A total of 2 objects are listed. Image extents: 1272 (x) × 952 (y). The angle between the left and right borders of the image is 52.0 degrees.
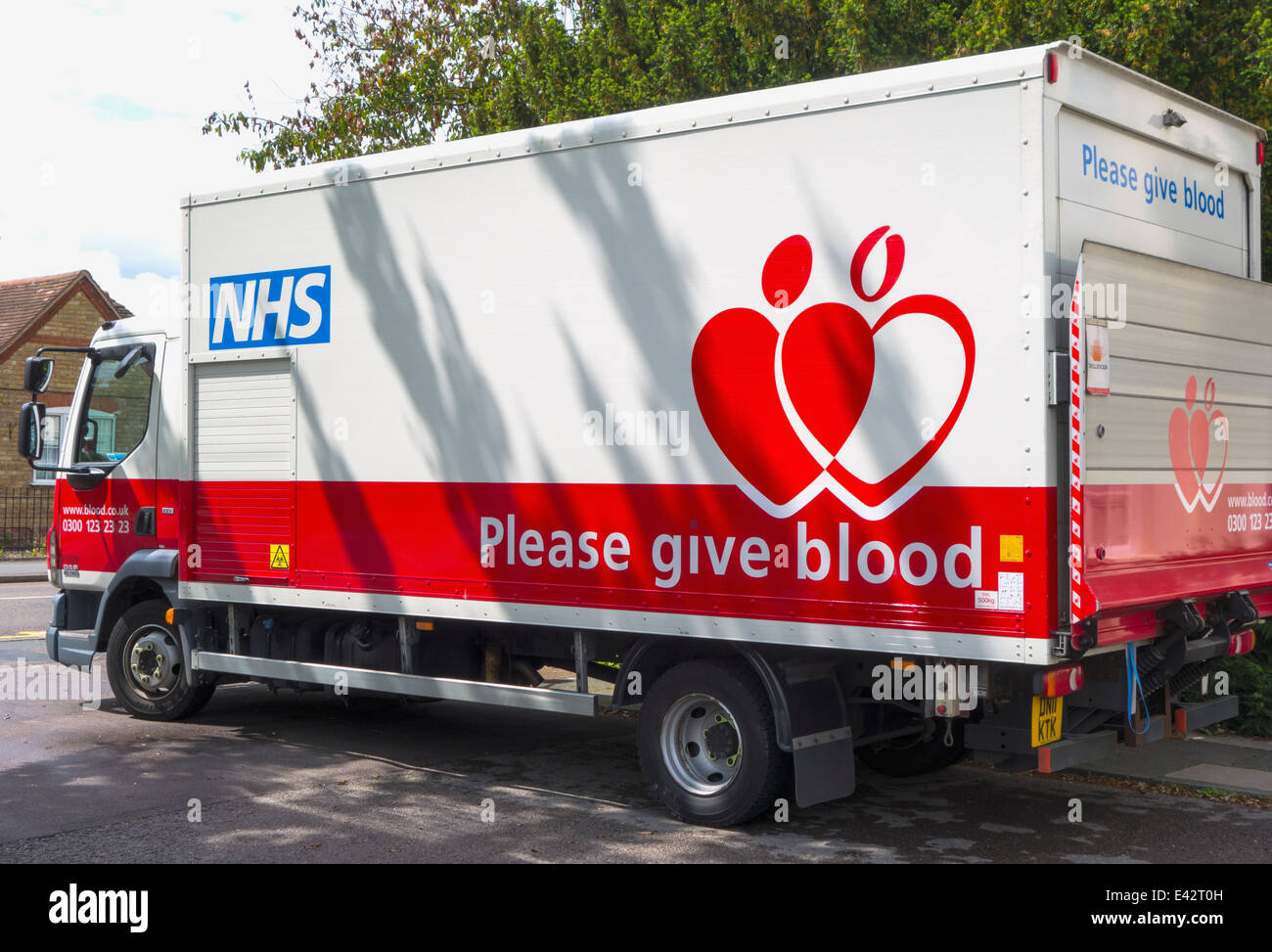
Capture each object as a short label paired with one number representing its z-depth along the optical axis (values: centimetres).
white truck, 575
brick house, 3256
